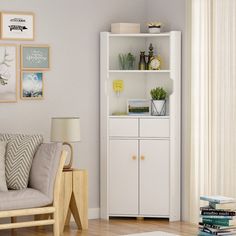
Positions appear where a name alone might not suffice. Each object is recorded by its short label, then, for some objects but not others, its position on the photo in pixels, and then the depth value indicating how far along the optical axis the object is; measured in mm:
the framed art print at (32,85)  7904
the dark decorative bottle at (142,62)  8290
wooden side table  7585
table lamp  7581
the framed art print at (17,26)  7789
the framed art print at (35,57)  7912
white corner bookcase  8103
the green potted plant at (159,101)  8180
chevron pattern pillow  7152
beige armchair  6842
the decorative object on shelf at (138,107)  8299
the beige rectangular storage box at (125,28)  8197
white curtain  7390
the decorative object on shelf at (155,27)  8209
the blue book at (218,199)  6370
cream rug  6391
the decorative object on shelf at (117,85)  8366
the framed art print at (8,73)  7785
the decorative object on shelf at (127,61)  8321
